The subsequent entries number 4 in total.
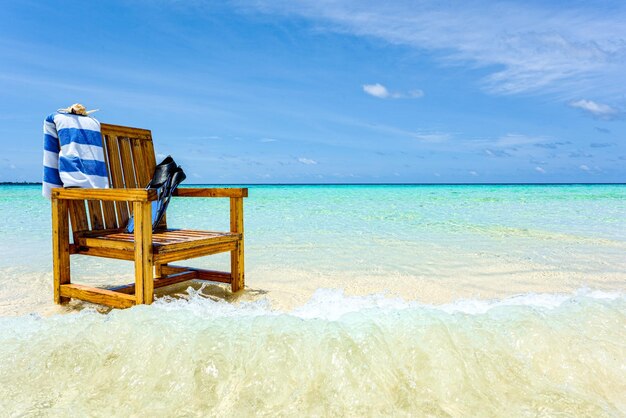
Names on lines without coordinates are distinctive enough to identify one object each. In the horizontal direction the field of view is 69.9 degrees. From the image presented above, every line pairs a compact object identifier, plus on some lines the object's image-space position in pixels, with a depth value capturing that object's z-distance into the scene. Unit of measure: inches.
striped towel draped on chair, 133.0
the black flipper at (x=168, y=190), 141.8
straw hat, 136.8
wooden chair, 114.9
